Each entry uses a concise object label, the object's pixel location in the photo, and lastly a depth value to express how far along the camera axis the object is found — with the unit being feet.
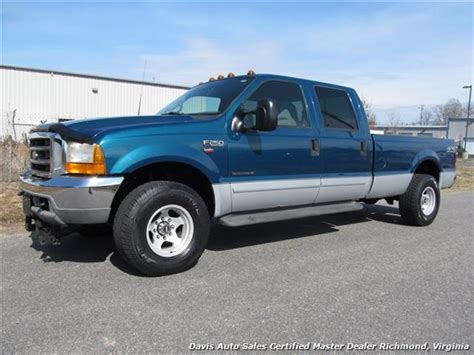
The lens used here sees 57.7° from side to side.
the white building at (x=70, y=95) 92.68
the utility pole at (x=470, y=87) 137.04
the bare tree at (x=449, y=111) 311.50
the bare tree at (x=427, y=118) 349.41
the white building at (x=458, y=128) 194.39
